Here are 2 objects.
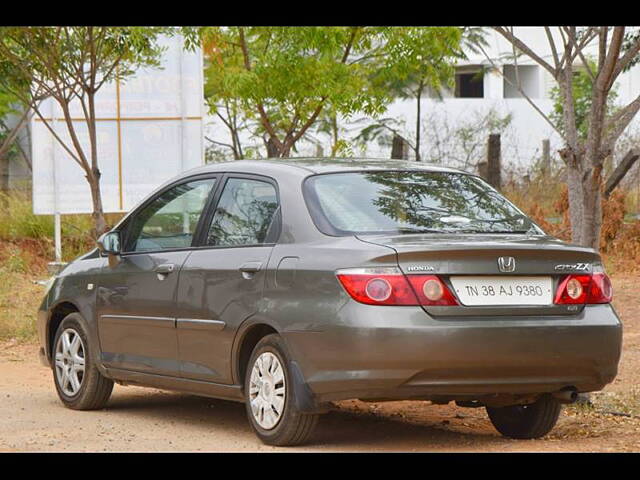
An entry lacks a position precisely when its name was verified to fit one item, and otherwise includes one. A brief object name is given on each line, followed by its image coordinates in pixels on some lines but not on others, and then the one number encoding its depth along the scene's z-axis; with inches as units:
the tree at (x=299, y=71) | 621.0
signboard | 892.0
